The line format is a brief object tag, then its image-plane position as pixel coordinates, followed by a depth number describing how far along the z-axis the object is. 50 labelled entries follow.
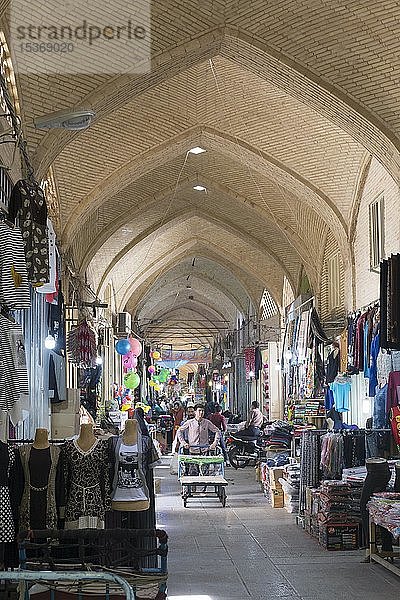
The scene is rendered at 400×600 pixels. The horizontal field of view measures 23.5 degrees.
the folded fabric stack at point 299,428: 13.56
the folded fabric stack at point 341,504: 9.22
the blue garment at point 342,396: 15.11
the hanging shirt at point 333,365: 15.66
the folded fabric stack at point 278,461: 13.30
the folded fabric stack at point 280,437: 14.94
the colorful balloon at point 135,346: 23.10
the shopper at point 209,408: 24.78
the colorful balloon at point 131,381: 22.44
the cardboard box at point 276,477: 12.45
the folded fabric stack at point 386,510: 7.45
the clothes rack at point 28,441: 7.18
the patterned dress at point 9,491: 6.23
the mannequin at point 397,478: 8.45
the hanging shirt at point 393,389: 10.70
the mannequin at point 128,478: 7.11
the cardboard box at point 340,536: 9.12
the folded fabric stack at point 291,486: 11.48
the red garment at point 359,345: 12.97
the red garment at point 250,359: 26.12
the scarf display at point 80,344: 15.22
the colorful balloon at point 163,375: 38.58
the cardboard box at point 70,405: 12.82
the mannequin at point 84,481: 6.71
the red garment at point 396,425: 9.45
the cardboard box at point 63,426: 12.60
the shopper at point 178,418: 21.92
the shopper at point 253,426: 18.80
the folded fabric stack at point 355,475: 9.31
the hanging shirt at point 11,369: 6.10
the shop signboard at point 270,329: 23.32
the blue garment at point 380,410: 11.11
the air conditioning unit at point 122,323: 24.58
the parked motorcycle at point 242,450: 18.70
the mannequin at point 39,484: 6.51
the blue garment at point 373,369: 12.12
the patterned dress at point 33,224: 7.36
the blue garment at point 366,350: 12.58
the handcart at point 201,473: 12.52
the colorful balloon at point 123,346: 21.42
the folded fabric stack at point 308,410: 16.09
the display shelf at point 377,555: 8.07
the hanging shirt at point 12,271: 6.11
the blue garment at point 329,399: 15.57
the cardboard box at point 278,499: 12.42
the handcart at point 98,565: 4.87
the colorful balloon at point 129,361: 24.59
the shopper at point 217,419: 18.06
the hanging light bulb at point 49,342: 11.98
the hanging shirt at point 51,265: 8.34
